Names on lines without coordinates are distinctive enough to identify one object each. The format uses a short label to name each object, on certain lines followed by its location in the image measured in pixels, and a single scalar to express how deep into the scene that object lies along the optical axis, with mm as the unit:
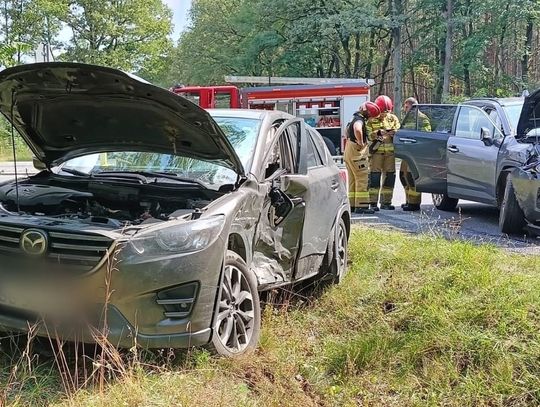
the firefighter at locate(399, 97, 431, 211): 10125
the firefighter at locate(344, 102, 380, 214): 9641
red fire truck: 17344
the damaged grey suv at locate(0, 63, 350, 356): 3318
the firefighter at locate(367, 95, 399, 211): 10117
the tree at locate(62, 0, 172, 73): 41344
